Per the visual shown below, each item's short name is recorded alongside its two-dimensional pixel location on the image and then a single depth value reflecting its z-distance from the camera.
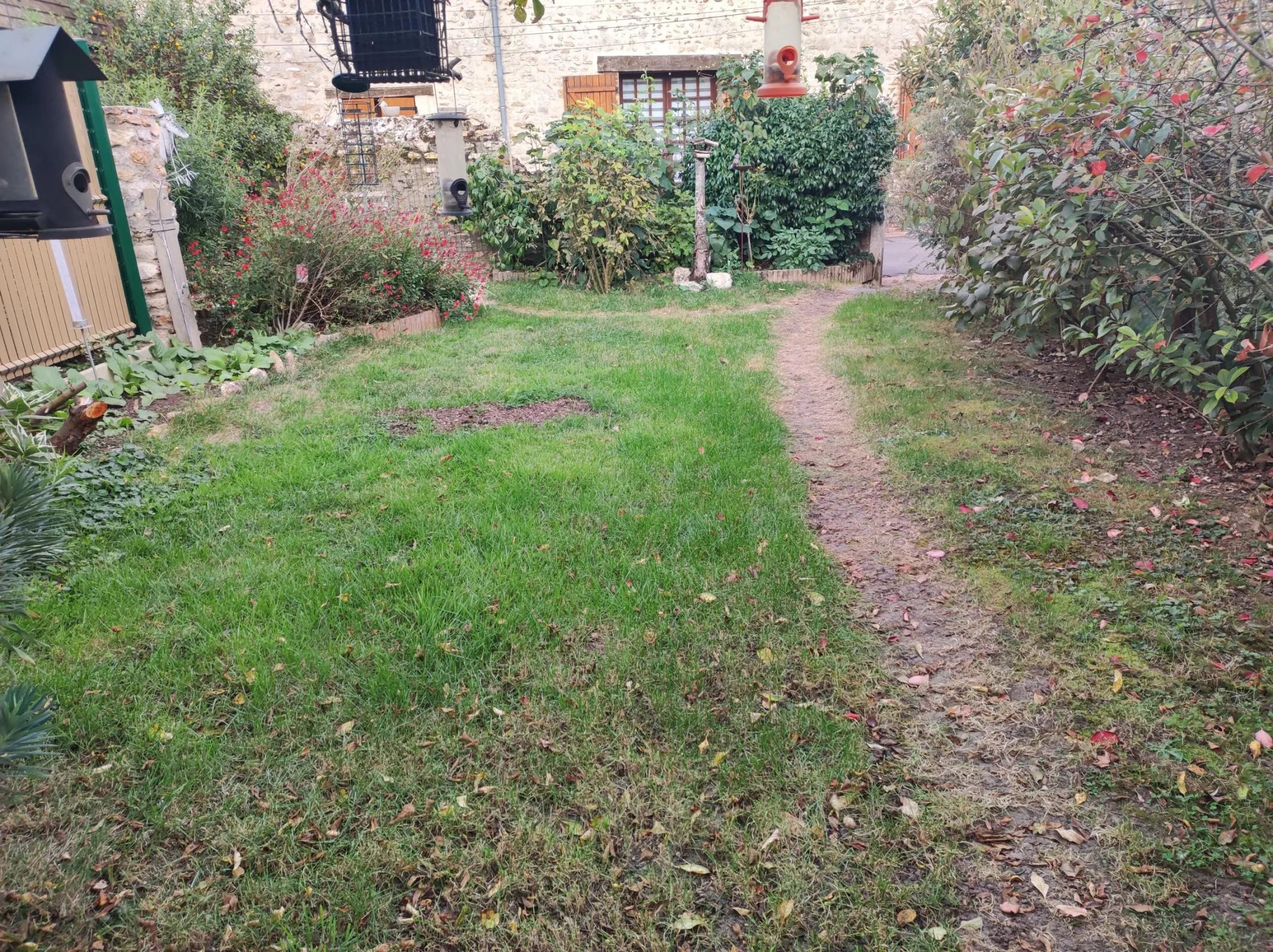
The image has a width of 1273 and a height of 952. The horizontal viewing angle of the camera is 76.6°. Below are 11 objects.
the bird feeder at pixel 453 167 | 8.00
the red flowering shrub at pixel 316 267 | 6.79
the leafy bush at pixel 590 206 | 9.52
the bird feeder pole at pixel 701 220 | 10.08
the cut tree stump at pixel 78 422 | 3.99
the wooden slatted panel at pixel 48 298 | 5.03
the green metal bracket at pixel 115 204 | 5.86
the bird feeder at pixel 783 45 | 5.57
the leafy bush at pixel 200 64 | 10.31
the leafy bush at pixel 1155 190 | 3.51
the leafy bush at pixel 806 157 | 10.58
